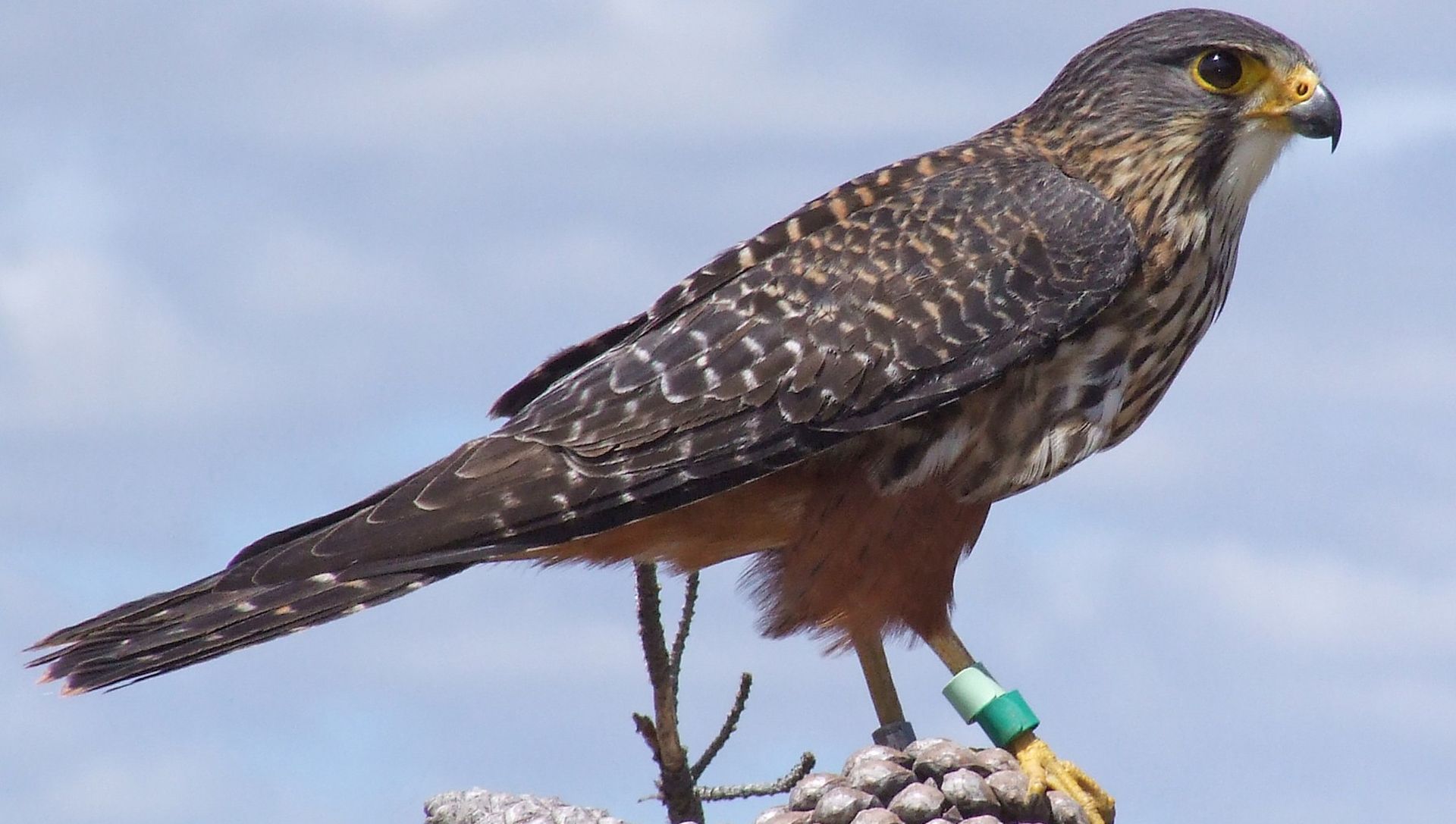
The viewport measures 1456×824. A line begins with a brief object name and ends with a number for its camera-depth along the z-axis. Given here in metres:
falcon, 7.21
